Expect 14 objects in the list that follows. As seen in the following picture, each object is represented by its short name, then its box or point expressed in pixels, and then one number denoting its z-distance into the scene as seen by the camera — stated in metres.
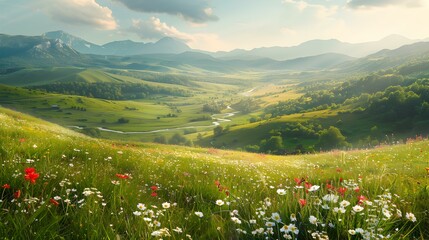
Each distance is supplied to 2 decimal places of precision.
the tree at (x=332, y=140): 117.31
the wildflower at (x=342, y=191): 4.63
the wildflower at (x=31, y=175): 3.89
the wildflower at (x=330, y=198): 3.71
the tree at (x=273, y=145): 136.49
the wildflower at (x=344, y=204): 3.52
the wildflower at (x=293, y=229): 3.05
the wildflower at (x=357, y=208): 3.28
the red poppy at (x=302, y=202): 3.85
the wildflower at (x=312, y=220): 3.35
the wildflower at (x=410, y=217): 3.53
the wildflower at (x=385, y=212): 3.35
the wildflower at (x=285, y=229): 3.09
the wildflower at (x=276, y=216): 3.51
